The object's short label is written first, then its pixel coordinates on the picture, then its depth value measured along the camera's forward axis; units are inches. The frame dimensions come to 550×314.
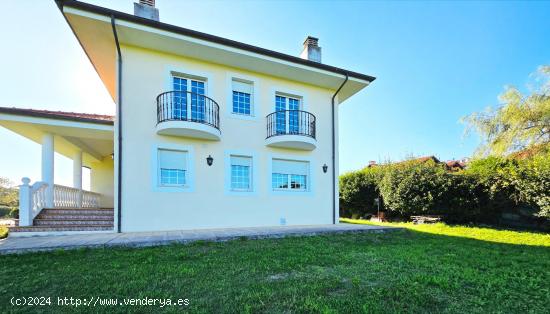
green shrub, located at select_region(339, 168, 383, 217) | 631.8
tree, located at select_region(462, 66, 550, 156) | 434.6
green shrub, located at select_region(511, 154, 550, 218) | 394.0
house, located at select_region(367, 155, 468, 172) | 1333.5
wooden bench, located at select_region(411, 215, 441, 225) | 488.7
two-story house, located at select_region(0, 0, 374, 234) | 297.4
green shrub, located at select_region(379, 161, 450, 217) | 503.5
